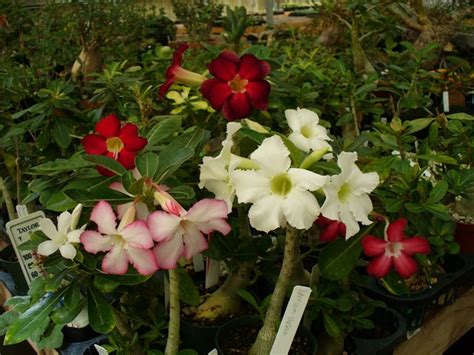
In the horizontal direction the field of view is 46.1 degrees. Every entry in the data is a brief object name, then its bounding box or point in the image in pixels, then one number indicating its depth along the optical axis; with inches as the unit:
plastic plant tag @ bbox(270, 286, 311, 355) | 33.1
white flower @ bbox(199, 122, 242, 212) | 32.4
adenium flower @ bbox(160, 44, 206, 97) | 44.4
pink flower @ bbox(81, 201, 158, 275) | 29.0
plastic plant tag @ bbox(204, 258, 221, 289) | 48.6
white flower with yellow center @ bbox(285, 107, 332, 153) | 33.7
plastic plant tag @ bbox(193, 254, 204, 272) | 52.4
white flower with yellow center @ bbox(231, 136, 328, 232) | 28.8
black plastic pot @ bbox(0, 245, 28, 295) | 56.5
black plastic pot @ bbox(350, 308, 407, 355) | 44.6
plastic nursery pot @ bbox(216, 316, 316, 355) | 41.9
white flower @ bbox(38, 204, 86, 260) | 33.3
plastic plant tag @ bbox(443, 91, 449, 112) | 76.1
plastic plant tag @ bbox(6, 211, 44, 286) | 46.6
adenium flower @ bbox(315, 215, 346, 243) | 37.7
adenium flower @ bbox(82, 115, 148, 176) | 36.6
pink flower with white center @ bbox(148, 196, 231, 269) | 28.1
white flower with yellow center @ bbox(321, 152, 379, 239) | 30.1
